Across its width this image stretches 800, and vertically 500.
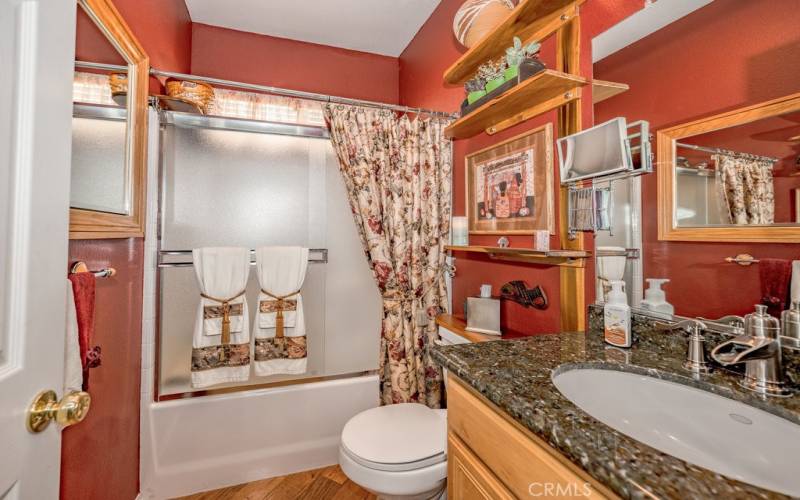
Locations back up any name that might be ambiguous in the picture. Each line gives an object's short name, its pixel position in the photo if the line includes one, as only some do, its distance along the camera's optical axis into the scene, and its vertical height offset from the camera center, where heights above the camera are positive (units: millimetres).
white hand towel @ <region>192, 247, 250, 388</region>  1665 -298
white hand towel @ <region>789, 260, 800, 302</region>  697 -44
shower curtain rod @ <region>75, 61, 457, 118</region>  1598 +831
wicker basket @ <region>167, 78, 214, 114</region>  1690 +834
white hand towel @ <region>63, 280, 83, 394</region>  823 -245
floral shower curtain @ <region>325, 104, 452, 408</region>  1839 +207
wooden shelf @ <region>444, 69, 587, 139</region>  1136 +609
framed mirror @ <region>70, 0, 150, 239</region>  1005 +444
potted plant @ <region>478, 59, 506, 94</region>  1342 +747
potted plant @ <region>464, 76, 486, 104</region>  1451 +732
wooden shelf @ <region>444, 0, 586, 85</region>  1221 +903
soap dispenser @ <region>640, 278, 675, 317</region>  931 -111
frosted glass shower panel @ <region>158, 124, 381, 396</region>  1727 +177
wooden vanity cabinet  548 -379
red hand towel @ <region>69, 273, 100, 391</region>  893 -144
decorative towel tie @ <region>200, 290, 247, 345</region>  1687 -315
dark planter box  1201 +661
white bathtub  1662 -914
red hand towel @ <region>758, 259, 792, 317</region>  714 -45
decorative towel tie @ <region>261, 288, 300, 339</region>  1782 -279
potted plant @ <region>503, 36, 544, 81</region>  1206 +734
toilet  1200 -714
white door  490 +50
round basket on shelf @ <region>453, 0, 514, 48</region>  1466 +1060
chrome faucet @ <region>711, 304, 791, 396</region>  654 -183
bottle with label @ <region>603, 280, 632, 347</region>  950 -163
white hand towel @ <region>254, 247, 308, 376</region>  1770 -298
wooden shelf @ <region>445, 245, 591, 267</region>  1179 +13
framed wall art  1378 +337
